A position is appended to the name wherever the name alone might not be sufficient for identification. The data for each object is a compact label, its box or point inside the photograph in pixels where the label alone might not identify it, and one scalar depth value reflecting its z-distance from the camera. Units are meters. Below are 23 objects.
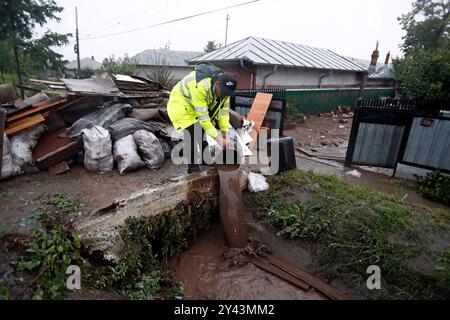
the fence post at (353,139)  5.59
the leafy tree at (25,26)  10.99
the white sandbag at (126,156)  3.86
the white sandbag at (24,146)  3.71
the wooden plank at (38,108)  4.04
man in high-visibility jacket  3.02
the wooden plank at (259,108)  6.32
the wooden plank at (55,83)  4.83
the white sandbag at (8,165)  3.51
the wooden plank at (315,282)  2.85
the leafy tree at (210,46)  37.00
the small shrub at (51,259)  2.17
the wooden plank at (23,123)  3.86
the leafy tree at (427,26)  17.67
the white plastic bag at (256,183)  4.09
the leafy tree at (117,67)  11.81
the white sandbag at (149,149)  4.07
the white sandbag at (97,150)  3.80
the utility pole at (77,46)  21.03
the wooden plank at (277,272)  2.97
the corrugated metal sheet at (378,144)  5.32
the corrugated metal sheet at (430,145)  4.60
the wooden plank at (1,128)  3.38
